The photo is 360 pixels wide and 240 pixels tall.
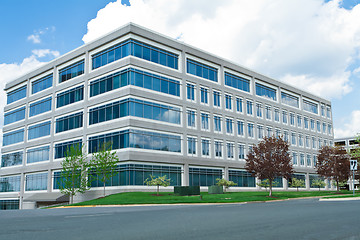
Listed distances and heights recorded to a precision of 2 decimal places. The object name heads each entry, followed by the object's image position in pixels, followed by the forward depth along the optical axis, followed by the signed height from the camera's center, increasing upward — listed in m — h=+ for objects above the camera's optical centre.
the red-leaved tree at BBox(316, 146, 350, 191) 53.81 +1.20
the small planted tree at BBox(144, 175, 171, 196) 42.81 -0.82
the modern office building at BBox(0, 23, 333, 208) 45.81 +8.47
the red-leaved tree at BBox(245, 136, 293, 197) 40.89 +1.43
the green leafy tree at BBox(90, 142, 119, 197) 42.78 +1.36
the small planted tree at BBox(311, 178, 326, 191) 69.19 -1.77
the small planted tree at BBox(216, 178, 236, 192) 49.66 -1.17
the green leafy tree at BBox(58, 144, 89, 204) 44.56 +0.07
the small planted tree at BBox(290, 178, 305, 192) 63.82 -1.64
